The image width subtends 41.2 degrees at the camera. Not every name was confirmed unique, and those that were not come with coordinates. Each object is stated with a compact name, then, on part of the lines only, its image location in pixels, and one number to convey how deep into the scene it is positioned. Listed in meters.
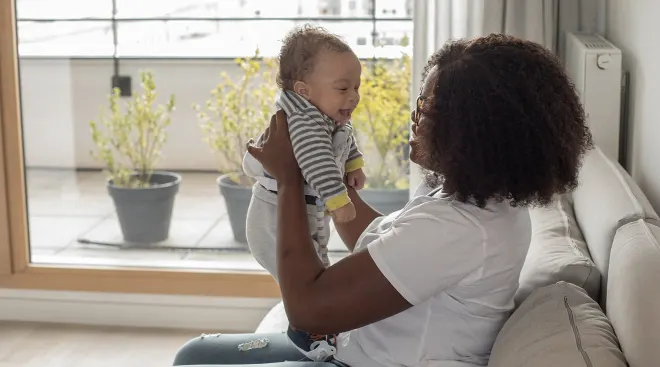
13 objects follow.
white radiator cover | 2.36
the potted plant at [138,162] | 3.54
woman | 1.40
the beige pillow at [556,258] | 1.66
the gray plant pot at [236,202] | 3.50
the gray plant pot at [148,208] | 3.59
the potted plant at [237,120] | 3.42
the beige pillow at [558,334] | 1.25
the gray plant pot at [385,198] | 3.34
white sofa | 1.25
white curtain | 2.71
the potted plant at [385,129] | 3.27
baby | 1.75
